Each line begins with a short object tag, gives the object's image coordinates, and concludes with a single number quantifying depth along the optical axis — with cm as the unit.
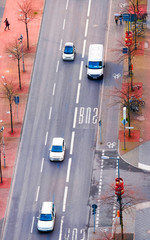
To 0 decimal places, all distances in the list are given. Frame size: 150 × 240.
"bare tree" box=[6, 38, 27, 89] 19539
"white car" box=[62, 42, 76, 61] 19525
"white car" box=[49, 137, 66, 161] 17675
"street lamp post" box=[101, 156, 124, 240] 16012
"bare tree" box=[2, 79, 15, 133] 18331
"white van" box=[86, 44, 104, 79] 19100
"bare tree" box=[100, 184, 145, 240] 16841
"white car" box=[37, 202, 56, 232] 16488
